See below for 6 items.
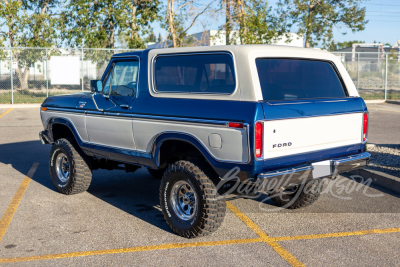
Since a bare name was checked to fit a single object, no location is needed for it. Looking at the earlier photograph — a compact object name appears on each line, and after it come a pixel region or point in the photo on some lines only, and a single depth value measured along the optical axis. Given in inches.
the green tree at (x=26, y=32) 880.9
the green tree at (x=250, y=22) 830.5
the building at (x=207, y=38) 863.9
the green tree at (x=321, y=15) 1124.5
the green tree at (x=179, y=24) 775.7
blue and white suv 160.6
